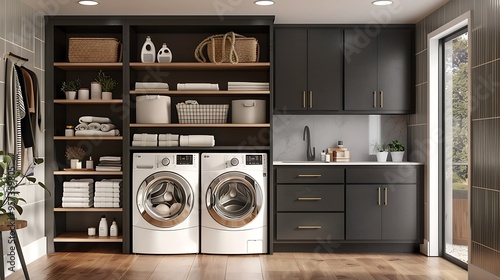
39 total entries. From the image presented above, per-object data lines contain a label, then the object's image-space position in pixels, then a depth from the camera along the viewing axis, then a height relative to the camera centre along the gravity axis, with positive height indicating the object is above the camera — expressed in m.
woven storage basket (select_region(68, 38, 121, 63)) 5.76 +0.89
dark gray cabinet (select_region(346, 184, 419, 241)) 5.80 -0.67
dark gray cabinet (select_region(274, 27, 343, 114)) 5.98 +0.77
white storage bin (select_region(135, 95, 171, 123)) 5.72 +0.32
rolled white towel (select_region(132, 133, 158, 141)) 5.71 +0.05
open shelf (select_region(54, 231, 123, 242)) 5.70 -0.91
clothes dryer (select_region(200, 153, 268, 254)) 5.60 -0.58
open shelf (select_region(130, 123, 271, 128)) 5.68 +0.17
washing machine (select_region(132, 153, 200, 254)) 5.59 -0.57
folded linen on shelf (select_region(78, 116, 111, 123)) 5.80 +0.23
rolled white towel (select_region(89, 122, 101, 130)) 5.77 +0.16
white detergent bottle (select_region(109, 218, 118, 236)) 5.82 -0.84
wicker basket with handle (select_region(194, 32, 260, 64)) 5.70 +0.90
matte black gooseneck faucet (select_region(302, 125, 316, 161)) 6.26 -0.07
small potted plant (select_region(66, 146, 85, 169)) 5.97 -0.11
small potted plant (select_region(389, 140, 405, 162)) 6.07 -0.09
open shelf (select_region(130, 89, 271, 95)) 5.73 +0.49
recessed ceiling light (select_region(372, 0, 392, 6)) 5.08 +1.20
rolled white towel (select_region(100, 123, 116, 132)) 5.76 +0.15
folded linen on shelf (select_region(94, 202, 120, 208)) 5.75 -0.59
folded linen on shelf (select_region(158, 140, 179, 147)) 5.72 +0.00
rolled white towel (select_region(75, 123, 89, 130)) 5.78 +0.16
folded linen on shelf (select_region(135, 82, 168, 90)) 5.76 +0.55
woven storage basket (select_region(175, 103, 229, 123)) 5.76 +0.29
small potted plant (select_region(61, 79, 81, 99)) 5.83 +0.53
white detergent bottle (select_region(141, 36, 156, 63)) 5.79 +0.87
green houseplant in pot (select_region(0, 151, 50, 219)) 4.15 -0.30
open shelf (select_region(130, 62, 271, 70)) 5.71 +0.74
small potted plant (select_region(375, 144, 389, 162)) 6.07 -0.12
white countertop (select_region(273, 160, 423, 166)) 5.78 -0.20
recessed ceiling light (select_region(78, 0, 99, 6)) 5.09 +1.20
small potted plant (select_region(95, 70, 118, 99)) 5.87 +0.60
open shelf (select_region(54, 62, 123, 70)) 5.73 +0.75
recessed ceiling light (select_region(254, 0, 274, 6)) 5.07 +1.20
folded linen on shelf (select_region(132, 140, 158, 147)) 5.70 +0.00
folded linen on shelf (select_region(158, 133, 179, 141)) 5.73 +0.05
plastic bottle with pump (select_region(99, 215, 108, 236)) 5.82 -0.82
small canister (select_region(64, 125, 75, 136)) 5.79 +0.11
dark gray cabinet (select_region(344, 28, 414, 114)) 6.01 +0.71
